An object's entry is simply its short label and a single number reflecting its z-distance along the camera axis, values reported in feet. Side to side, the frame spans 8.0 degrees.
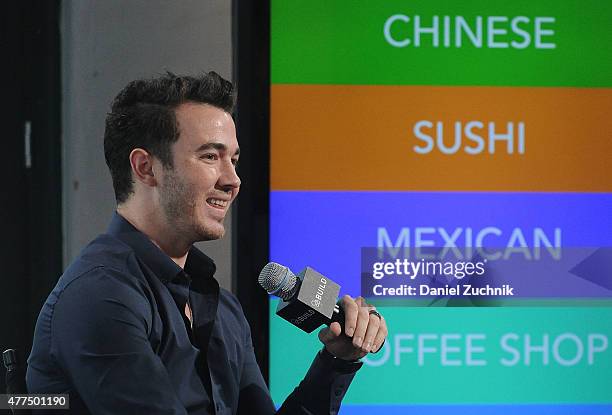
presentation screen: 23.35
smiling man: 19.76
